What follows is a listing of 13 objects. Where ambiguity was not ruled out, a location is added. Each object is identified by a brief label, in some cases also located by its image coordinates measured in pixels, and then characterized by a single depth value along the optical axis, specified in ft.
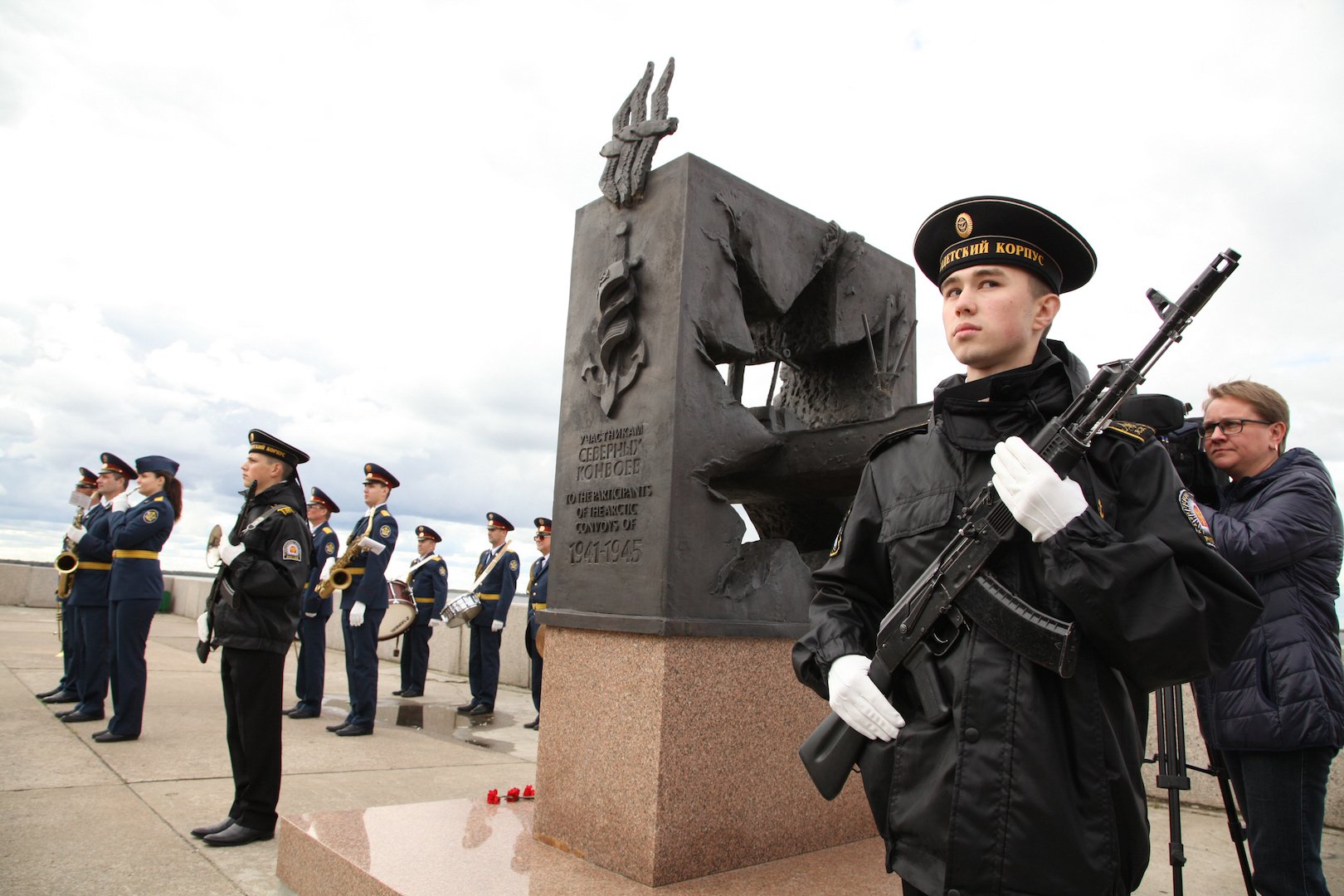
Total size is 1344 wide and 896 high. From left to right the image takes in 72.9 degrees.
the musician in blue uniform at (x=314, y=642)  28.91
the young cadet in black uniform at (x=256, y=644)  14.92
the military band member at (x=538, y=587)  33.18
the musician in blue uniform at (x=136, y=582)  22.25
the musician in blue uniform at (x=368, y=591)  26.91
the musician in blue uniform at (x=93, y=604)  25.30
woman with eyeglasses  9.00
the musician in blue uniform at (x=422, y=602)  36.78
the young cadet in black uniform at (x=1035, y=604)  5.13
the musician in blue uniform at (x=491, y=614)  32.60
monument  11.53
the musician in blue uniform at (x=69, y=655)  27.43
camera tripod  10.37
